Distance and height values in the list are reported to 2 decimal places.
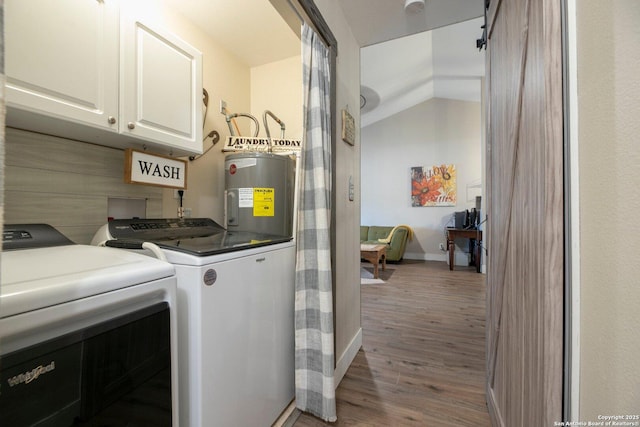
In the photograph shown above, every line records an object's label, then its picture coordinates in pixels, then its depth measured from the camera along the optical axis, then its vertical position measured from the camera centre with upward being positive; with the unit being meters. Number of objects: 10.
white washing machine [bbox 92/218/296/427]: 0.90 -0.42
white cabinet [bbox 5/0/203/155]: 0.85 +0.55
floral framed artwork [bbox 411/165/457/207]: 5.39 +0.61
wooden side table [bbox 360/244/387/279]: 4.17 -0.65
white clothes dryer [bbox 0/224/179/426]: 0.51 -0.29
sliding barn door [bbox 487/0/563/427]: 0.62 +0.00
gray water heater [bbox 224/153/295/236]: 1.66 +0.14
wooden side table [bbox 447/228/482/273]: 4.52 -0.44
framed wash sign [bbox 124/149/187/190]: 1.26 +0.23
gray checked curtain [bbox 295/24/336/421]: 1.32 -0.26
